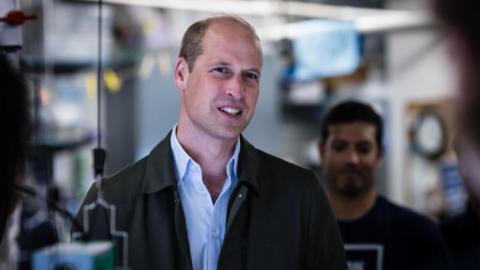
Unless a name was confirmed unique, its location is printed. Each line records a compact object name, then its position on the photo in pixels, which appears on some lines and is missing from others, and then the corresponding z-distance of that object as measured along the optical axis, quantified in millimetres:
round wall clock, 7235
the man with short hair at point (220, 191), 2308
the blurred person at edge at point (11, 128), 1745
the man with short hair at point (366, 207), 2953
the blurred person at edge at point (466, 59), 1152
